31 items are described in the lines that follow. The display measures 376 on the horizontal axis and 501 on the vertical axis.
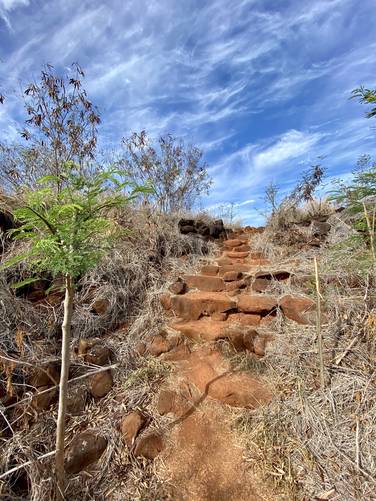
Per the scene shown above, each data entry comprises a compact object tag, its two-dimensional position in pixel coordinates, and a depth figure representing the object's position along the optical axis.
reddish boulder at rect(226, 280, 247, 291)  4.03
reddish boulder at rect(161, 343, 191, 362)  2.97
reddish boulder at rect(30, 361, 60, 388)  2.45
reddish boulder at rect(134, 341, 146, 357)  3.00
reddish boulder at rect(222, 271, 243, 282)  4.21
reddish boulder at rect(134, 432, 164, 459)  2.10
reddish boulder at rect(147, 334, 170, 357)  3.03
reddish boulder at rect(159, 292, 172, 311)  3.73
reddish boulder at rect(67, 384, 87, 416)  2.40
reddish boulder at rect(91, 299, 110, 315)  3.43
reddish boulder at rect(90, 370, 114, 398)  2.57
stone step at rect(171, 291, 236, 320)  3.57
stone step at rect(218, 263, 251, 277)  4.54
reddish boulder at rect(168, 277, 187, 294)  3.93
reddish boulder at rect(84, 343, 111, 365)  2.79
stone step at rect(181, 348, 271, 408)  2.41
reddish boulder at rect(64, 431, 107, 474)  2.01
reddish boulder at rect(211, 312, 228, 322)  3.48
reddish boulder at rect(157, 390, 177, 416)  2.40
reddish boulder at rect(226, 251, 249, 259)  5.40
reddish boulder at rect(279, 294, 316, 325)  3.05
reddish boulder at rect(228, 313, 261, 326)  3.34
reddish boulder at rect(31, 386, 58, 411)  2.32
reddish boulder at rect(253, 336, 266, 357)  2.87
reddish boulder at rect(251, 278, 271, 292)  3.81
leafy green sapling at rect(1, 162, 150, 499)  1.44
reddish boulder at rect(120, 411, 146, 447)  2.17
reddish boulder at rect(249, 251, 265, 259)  5.24
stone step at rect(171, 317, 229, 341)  3.17
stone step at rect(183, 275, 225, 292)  4.13
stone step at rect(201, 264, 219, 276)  4.62
